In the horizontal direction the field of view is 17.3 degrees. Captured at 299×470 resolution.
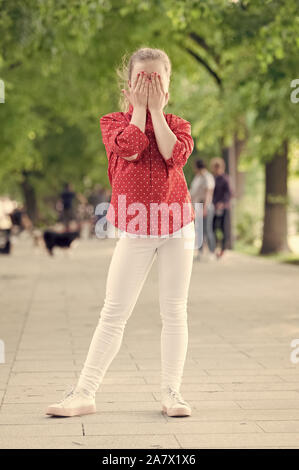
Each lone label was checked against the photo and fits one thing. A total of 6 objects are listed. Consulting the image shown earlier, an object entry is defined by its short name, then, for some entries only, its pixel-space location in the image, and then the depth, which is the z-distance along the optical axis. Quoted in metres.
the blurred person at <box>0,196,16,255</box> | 22.48
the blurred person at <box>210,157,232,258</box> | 18.94
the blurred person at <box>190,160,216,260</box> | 17.97
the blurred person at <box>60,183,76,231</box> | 33.44
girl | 5.05
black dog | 21.16
